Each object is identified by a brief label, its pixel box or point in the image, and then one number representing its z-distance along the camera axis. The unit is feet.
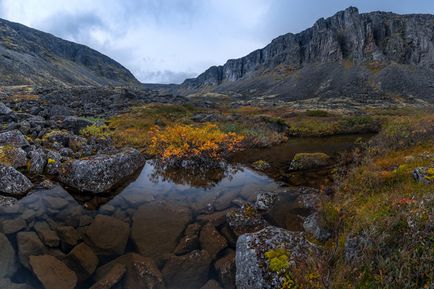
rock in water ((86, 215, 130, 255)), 34.65
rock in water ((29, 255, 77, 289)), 27.94
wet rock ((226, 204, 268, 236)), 38.99
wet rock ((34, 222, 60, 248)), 35.06
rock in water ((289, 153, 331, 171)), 71.72
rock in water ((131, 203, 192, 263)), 35.40
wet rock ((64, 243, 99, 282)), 29.99
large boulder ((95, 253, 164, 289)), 28.58
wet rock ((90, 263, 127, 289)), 27.99
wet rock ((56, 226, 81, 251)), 35.27
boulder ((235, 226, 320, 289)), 24.82
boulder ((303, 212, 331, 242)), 33.31
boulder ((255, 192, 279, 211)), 45.60
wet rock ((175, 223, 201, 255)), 34.96
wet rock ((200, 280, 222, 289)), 28.27
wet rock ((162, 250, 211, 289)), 29.09
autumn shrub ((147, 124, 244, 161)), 74.84
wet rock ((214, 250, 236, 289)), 28.69
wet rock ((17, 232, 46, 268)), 31.86
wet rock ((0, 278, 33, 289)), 27.10
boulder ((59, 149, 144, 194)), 53.57
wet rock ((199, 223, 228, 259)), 34.83
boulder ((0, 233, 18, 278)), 29.34
